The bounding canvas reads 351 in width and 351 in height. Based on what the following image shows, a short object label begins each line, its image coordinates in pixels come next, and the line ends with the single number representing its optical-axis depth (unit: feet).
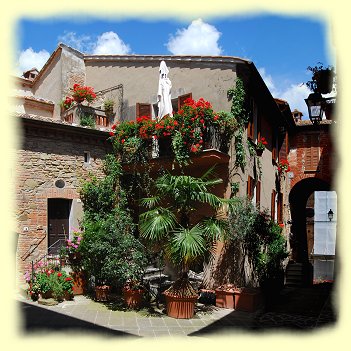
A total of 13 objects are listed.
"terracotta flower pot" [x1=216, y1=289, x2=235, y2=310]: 35.78
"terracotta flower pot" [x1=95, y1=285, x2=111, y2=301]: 36.22
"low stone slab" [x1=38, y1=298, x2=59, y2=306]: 33.35
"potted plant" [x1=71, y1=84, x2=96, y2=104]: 48.98
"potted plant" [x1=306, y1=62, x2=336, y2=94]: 27.43
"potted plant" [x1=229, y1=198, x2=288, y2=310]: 35.61
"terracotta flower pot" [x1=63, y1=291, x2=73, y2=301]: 35.42
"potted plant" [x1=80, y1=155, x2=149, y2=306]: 34.19
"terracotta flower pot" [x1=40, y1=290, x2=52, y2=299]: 34.37
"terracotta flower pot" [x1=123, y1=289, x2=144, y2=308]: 34.19
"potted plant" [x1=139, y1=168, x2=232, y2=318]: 30.50
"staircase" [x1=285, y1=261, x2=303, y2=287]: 59.57
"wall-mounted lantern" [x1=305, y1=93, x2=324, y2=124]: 28.65
